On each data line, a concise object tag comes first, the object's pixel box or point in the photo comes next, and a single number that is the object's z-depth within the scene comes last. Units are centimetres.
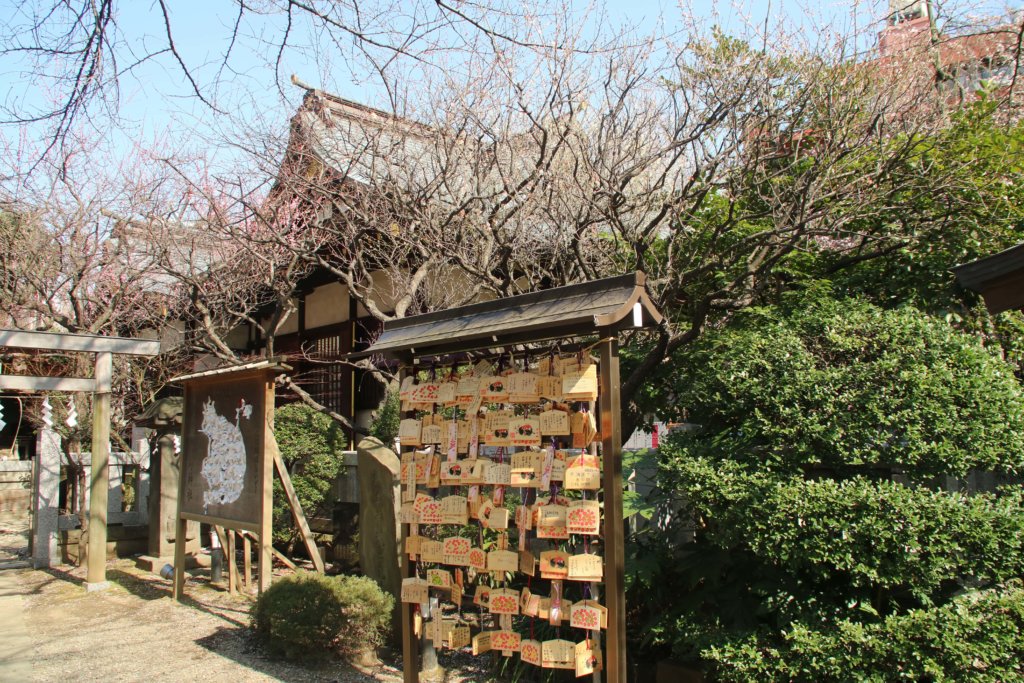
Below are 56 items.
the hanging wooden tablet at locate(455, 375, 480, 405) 512
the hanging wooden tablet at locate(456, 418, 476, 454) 518
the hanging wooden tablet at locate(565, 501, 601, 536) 434
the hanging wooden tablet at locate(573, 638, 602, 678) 434
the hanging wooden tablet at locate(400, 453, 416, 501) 541
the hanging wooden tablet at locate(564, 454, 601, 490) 438
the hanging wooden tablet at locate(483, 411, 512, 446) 494
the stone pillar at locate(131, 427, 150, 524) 1243
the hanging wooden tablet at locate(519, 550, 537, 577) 473
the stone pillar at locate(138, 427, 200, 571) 1115
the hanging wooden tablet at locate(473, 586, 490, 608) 495
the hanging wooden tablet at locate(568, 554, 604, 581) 434
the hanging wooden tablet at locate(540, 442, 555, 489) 458
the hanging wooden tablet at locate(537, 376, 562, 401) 465
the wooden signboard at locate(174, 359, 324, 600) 773
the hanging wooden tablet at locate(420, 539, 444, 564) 517
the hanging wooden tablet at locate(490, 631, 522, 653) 477
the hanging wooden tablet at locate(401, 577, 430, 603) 524
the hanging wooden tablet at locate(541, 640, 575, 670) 437
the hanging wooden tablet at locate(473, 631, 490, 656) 493
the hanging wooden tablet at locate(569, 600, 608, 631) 432
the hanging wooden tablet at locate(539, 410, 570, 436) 459
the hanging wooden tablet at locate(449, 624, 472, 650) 516
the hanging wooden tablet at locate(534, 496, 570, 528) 454
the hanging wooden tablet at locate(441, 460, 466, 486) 514
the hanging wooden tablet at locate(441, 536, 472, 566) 505
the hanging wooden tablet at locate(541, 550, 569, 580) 441
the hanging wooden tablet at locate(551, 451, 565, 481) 453
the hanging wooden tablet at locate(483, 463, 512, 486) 489
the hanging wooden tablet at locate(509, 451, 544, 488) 468
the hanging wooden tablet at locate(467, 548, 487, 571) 495
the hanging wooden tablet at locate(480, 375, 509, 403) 499
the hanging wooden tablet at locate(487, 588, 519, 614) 479
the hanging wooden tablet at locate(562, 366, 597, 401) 448
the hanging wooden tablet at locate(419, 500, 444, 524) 522
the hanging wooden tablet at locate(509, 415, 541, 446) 472
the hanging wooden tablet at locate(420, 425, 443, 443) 532
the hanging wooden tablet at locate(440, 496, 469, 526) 511
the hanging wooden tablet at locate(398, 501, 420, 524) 532
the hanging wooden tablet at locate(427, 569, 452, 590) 516
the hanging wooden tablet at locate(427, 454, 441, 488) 525
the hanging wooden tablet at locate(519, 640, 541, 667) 459
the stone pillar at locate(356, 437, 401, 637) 702
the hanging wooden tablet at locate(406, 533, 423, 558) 532
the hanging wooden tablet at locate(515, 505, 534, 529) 469
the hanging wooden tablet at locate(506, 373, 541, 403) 479
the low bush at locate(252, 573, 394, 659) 632
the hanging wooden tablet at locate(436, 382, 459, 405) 525
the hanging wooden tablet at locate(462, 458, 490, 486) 500
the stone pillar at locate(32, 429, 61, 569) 1144
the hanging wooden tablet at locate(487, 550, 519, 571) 480
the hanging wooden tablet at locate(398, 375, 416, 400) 543
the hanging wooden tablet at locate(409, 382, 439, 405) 533
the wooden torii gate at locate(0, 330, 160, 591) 962
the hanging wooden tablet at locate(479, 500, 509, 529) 487
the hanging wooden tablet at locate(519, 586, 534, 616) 472
